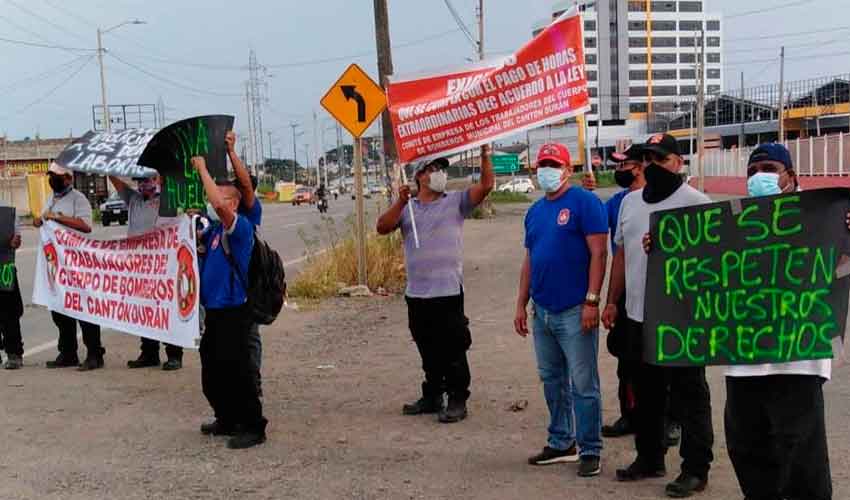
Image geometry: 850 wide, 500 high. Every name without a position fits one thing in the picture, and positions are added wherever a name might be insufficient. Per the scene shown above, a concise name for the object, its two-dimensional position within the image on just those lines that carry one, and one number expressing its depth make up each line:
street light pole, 50.15
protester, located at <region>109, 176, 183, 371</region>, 8.68
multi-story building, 124.12
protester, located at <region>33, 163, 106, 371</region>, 8.83
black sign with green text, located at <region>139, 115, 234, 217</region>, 6.42
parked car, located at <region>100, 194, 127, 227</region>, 38.50
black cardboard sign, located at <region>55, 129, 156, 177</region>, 8.07
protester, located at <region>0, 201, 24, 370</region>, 8.89
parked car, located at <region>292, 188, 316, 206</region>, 69.88
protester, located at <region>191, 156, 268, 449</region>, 6.21
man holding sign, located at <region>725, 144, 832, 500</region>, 4.33
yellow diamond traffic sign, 12.73
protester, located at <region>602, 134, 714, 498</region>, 5.09
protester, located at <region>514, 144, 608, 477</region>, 5.39
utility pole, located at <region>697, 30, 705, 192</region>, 46.19
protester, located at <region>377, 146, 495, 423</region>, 6.79
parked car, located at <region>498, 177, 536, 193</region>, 78.39
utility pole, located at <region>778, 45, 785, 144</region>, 64.81
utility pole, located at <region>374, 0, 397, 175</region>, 16.48
